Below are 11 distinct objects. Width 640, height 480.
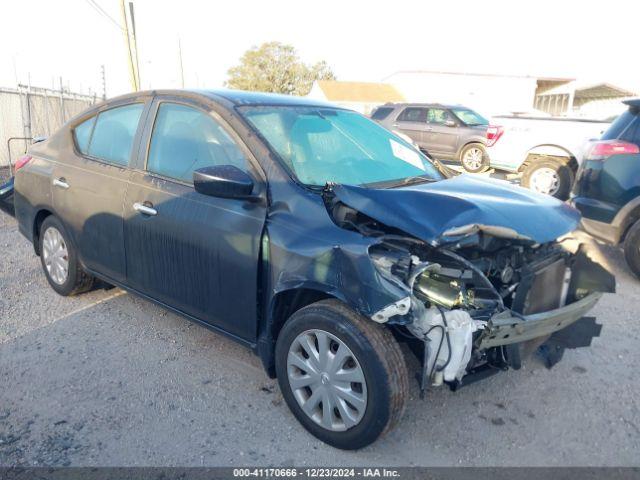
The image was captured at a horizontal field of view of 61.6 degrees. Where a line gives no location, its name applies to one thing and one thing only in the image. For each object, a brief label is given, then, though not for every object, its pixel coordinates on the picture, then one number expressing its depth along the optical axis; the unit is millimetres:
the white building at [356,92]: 46281
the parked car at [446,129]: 13312
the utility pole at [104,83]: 17875
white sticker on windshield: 3914
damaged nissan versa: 2664
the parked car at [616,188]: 5336
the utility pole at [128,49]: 15930
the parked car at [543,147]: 9508
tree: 59844
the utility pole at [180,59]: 32000
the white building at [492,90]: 38062
